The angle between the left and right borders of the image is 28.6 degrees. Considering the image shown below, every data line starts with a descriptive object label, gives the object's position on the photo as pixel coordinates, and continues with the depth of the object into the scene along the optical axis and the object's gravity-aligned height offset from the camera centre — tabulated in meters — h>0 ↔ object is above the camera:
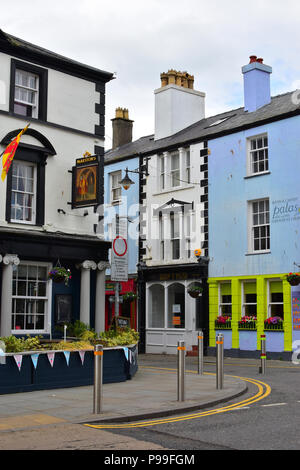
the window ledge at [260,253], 22.05 +1.97
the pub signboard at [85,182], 16.45 +3.47
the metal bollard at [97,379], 9.06 -1.15
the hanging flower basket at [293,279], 20.31 +0.90
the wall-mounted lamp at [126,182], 20.45 +4.25
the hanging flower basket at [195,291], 23.47 +0.55
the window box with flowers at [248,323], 22.27 -0.68
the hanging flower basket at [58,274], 15.88 +0.82
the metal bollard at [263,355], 16.36 -1.38
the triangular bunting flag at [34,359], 11.95 -1.10
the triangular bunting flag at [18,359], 11.66 -1.07
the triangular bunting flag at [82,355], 12.85 -1.09
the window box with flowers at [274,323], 21.27 -0.66
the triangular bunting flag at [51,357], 12.25 -1.08
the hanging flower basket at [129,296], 25.47 +0.38
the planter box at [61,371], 11.66 -1.40
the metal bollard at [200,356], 14.99 -1.35
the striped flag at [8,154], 14.23 +3.64
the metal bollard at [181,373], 10.44 -1.21
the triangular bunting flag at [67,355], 12.54 -1.07
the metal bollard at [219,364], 12.12 -1.22
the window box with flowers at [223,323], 23.26 -0.71
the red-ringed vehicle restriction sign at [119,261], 14.93 +1.13
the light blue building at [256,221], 21.36 +3.22
